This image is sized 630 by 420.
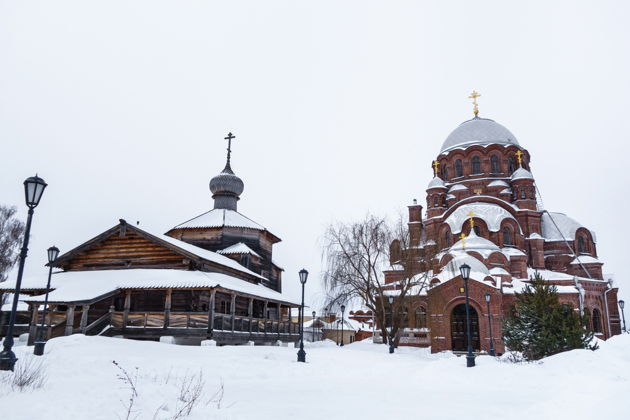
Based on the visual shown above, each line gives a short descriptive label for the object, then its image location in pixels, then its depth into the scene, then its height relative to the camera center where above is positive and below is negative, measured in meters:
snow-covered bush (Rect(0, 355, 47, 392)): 5.80 -0.89
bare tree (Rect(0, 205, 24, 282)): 33.19 +5.33
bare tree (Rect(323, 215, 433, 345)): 28.25 +3.58
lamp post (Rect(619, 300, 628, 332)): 29.62 +1.19
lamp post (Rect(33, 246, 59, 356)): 12.49 +0.28
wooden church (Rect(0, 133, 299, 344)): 19.17 +1.02
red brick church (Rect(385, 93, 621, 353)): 33.09 +6.55
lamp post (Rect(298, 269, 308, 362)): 16.28 -0.16
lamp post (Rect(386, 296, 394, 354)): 25.30 -1.19
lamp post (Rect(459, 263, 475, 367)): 14.79 -0.76
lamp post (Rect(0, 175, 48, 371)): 7.57 +1.28
